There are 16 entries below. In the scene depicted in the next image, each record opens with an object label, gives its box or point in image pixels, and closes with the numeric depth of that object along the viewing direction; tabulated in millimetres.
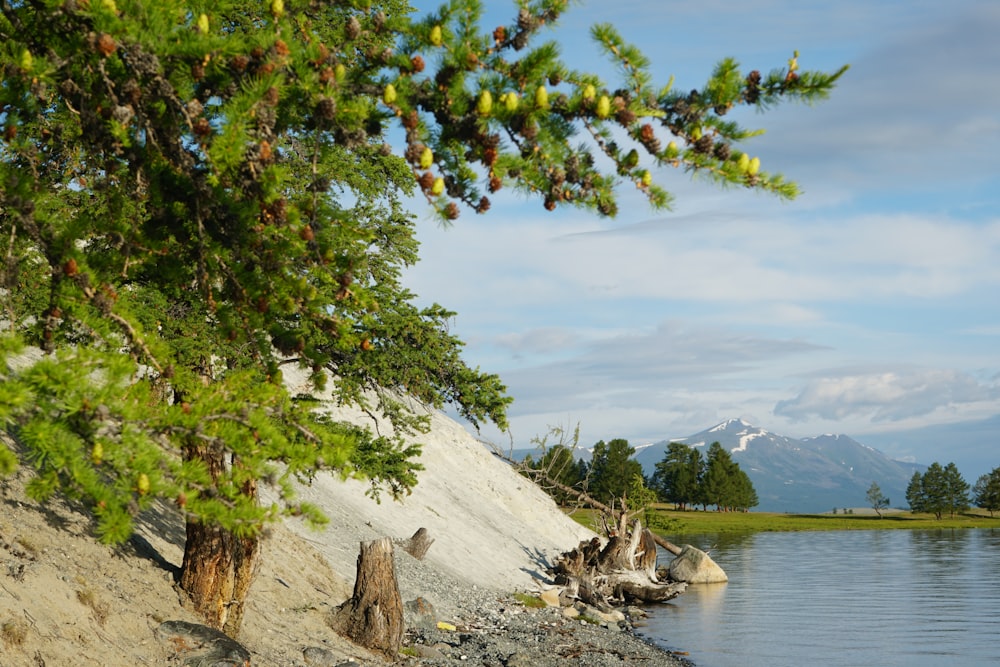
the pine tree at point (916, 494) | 169875
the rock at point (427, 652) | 17734
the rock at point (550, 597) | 30750
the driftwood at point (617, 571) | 35188
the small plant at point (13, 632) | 10281
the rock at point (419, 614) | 20750
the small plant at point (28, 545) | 12633
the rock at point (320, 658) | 14680
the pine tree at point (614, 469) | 133750
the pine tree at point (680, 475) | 155375
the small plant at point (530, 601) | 29550
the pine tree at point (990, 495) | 154500
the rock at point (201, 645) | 12383
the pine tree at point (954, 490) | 162125
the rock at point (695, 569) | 46462
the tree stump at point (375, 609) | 17031
